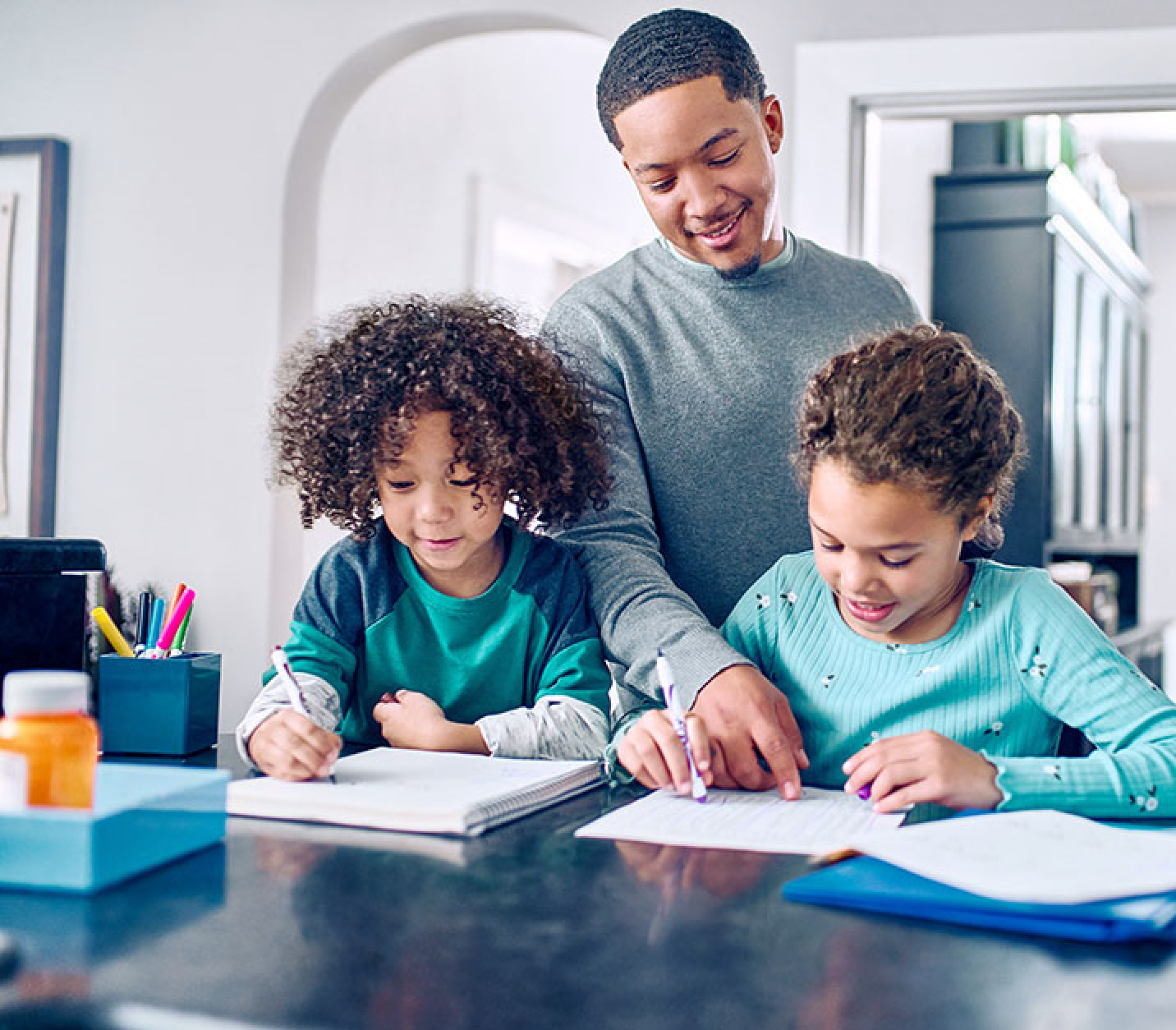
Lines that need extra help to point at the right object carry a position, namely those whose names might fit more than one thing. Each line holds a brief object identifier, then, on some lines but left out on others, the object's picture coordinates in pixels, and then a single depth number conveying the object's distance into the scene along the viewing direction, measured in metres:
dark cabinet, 4.23
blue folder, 0.73
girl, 1.22
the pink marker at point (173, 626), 1.42
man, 1.46
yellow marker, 1.35
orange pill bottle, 0.80
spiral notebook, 1.00
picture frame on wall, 3.08
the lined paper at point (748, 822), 0.96
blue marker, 1.42
